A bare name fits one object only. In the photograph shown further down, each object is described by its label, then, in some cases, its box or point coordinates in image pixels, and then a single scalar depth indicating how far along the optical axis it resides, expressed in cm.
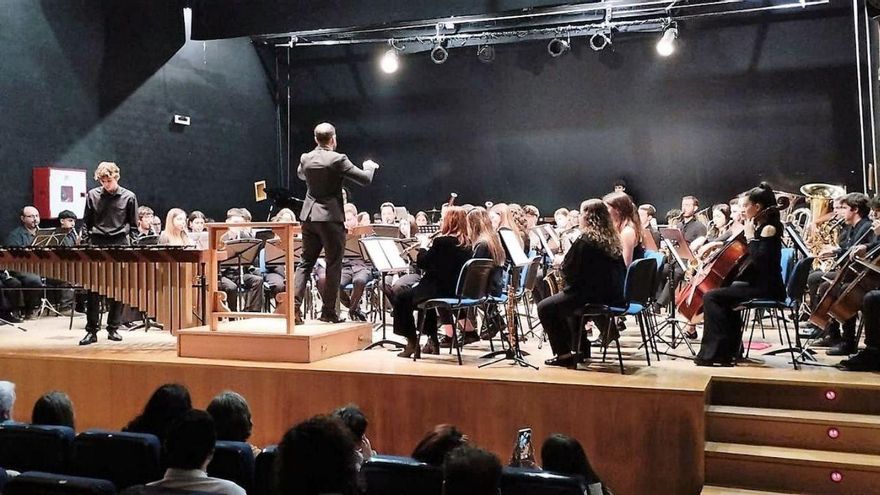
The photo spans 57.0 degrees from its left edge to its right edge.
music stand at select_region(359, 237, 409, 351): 679
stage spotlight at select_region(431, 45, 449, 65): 1458
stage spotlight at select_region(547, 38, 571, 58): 1443
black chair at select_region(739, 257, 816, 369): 620
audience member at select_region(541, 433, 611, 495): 333
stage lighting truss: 1354
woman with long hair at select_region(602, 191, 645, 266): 651
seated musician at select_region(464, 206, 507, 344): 666
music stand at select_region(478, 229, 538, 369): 648
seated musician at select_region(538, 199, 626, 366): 584
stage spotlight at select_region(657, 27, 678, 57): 1361
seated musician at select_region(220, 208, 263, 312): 890
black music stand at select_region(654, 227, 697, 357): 728
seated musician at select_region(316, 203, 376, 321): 892
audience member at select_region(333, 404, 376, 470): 383
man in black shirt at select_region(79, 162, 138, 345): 749
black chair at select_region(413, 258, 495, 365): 624
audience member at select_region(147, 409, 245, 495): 306
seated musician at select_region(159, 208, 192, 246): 841
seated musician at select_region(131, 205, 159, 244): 1012
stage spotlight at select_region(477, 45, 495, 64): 1522
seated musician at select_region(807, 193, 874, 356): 681
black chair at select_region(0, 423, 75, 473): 371
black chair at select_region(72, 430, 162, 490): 352
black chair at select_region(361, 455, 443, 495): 320
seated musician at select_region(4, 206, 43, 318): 995
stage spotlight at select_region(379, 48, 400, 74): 1492
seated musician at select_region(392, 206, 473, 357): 658
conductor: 679
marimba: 681
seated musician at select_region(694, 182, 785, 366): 592
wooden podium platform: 629
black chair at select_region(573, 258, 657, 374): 579
